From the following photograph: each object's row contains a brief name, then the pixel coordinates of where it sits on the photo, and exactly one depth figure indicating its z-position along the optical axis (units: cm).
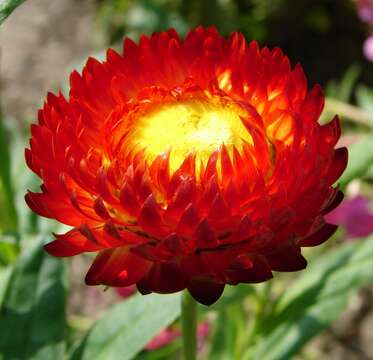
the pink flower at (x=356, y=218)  32
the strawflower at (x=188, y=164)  16
